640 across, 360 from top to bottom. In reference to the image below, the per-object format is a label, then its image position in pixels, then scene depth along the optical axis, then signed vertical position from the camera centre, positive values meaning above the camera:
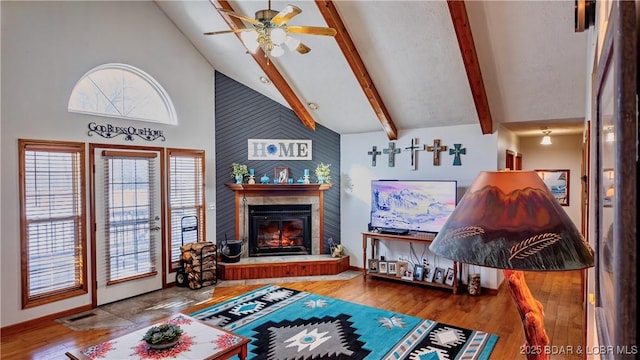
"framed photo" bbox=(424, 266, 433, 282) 5.62 -1.56
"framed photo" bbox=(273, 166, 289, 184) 6.51 -0.01
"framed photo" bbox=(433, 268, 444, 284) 5.51 -1.55
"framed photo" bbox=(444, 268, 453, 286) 5.44 -1.57
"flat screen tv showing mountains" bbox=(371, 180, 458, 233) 5.39 -0.46
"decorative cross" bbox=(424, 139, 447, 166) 5.68 +0.38
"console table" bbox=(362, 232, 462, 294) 5.32 -1.21
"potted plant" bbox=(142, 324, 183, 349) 2.66 -1.19
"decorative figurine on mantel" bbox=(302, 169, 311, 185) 6.56 -0.06
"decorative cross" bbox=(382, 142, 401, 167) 6.13 +0.35
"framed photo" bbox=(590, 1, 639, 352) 0.47 -0.01
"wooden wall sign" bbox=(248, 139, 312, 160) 6.45 +0.46
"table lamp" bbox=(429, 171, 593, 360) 1.02 -0.18
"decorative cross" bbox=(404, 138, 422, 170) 5.91 +0.36
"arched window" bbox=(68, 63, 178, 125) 4.68 +1.10
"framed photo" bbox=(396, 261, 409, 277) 5.84 -1.52
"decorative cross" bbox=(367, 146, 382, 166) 6.35 +0.36
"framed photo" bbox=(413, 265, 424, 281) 5.64 -1.54
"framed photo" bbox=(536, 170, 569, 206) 7.40 -0.20
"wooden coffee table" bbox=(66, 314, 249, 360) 2.61 -1.28
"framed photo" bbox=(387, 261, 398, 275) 5.93 -1.54
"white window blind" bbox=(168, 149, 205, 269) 5.62 -0.31
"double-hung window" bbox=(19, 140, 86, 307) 4.11 -0.51
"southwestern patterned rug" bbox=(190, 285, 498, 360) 3.53 -1.72
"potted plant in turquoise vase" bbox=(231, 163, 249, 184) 6.19 +0.05
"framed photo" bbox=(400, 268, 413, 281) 5.73 -1.61
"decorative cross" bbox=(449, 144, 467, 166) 5.49 +0.32
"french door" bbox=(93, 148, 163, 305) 4.81 -0.65
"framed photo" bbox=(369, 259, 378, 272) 6.09 -1.53
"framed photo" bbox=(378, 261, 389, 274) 6.00 -1.54
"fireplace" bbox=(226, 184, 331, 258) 6.36 -0.45
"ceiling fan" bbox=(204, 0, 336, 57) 3.25 +1.31
